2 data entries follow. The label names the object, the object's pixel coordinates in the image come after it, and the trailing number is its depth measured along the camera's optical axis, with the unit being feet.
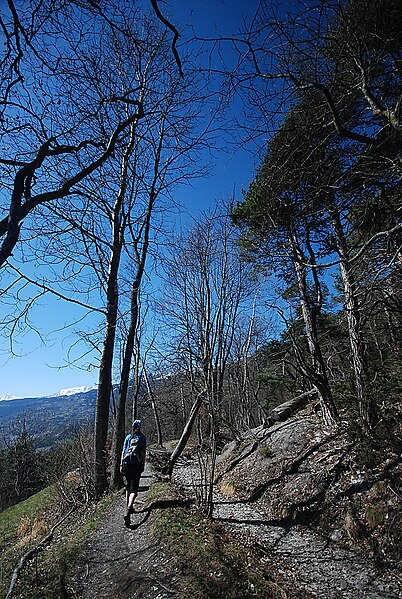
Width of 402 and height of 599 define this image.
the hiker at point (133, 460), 22.62
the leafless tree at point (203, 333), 22.06
